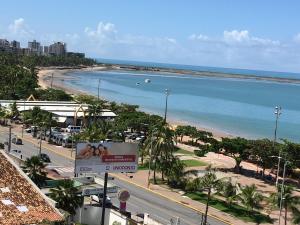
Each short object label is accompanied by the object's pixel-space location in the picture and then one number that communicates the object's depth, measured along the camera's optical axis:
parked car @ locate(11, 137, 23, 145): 89.25
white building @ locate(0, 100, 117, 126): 115.00
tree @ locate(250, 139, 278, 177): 78.75
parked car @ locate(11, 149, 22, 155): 79.77
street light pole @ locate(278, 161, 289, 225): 52.66
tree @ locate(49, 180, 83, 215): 42.38
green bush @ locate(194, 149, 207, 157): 90.62
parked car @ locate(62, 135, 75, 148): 92.81
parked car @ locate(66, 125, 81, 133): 104.81
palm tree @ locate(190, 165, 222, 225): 55.22
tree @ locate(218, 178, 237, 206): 60.34
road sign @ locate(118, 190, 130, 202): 47.84
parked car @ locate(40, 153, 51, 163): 76.00
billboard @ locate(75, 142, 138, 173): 43.41
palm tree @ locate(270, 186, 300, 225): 52.11
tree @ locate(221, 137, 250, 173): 82.56
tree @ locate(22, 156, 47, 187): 49.09
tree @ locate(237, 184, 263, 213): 56.19
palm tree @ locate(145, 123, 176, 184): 70.94
